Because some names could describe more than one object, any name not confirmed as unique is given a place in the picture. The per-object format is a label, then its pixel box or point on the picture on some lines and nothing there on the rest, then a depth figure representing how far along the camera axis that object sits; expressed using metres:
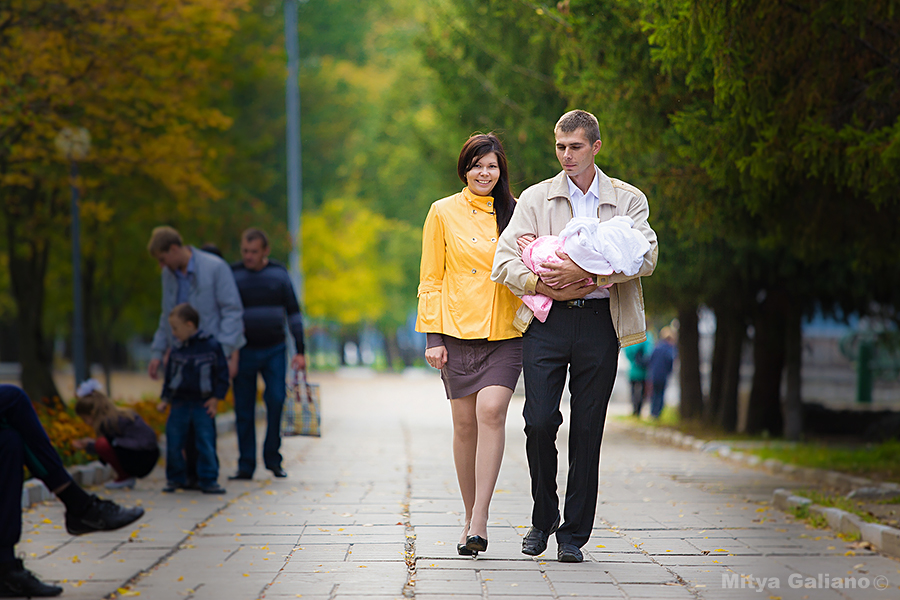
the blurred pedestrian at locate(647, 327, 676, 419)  45.97
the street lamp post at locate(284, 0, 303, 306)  65.75
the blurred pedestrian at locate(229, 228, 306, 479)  19.98
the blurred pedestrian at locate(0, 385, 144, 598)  10.41
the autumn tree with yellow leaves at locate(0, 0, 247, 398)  26.28
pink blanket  11.07
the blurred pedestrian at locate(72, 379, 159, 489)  18.19
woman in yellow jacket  11.67
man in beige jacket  11.38
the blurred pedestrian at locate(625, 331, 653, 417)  47.28
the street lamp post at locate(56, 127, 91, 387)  28.33
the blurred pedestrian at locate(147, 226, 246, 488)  18.97
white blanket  10.86
